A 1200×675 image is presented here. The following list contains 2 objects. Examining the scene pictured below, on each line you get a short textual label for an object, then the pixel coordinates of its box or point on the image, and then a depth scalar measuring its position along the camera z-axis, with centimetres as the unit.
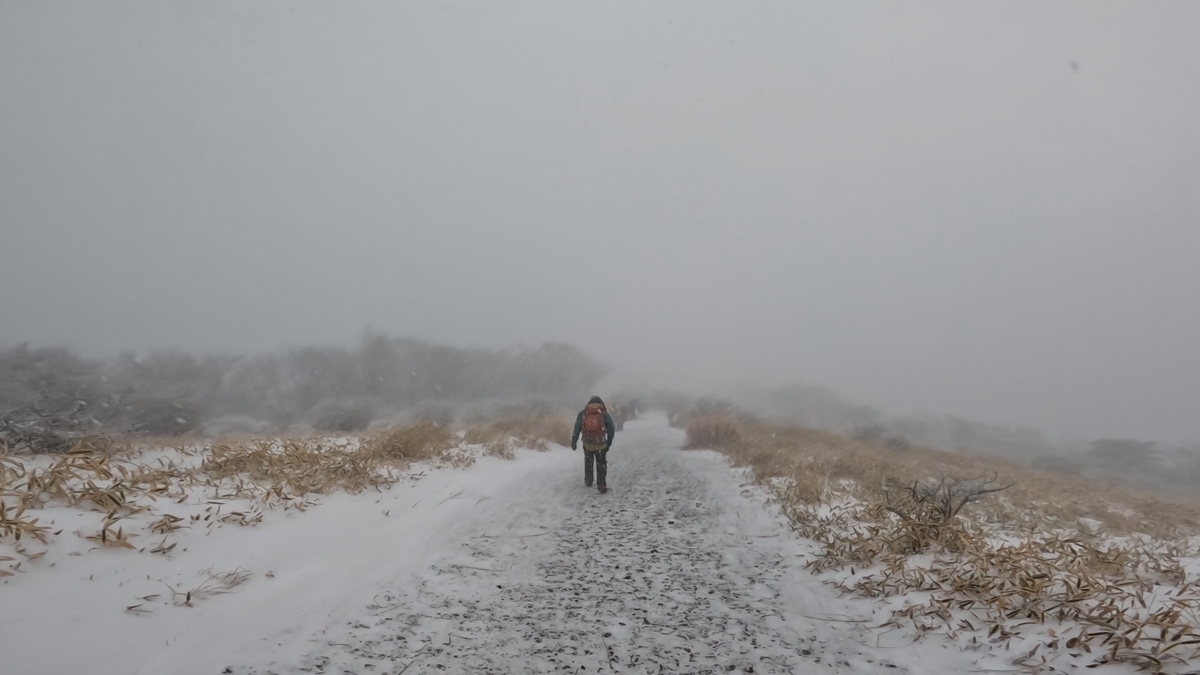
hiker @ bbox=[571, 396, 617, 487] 1052
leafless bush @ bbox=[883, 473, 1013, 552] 525
